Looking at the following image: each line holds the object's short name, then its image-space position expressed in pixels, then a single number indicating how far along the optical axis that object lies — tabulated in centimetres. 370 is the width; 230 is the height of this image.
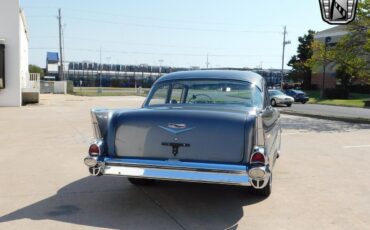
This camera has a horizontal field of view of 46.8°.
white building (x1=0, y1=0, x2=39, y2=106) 2131
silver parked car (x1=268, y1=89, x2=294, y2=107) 2867
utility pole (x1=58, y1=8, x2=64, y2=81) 5981
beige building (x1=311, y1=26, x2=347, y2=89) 6029
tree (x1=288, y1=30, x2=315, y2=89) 6700
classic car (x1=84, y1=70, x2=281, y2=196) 458
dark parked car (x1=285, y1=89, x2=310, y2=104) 4197
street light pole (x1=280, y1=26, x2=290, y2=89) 6544
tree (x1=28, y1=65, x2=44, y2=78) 8768
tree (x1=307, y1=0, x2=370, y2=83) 1678
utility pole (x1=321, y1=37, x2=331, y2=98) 4986
